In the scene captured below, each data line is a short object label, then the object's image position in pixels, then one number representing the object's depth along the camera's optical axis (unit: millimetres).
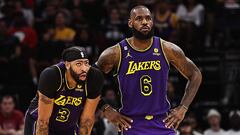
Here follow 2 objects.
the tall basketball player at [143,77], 14633
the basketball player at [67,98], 13547
